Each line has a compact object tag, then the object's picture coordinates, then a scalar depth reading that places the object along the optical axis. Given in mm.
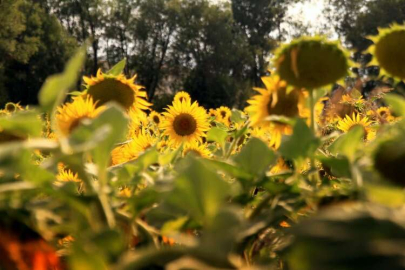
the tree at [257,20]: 31125
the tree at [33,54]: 24422
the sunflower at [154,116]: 3079
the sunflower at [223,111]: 4430
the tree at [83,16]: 28141
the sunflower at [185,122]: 1933
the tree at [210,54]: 28016
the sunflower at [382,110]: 3232
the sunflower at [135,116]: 1041
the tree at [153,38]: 28531
